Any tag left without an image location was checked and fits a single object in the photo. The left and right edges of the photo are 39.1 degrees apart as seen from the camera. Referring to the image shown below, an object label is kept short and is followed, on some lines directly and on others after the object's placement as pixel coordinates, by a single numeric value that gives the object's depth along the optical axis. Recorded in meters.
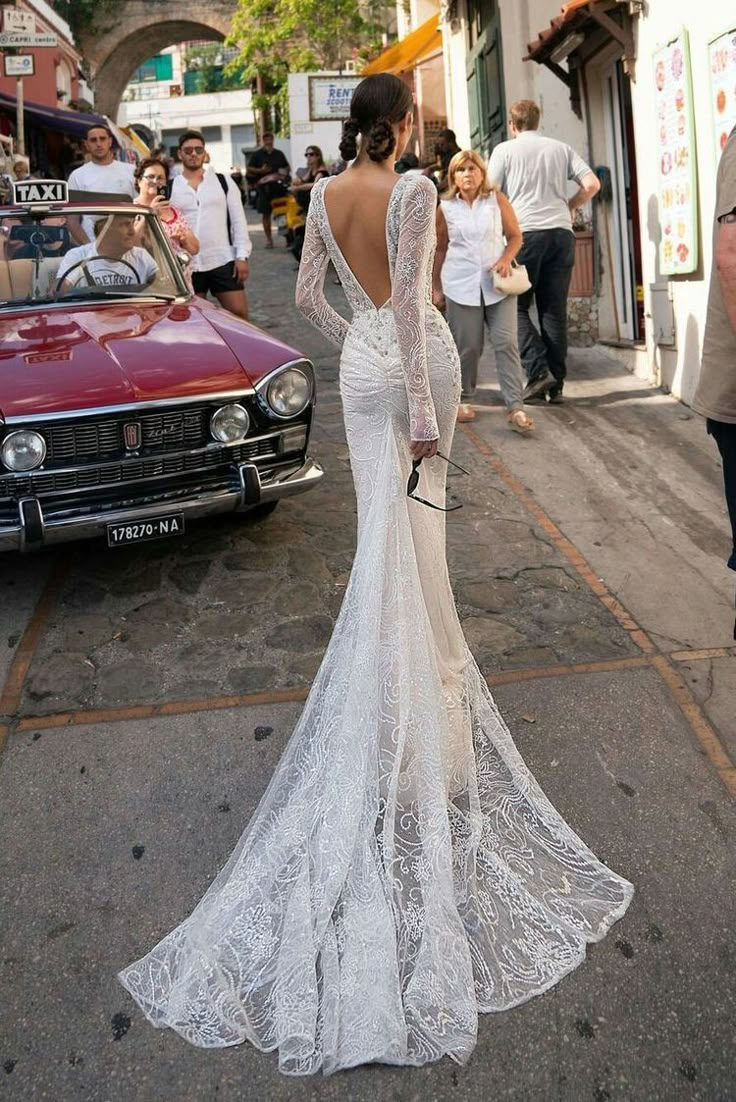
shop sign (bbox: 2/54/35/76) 11.48
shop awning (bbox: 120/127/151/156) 30.23
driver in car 5.71
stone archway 35.16
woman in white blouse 6.79
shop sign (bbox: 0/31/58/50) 10.48
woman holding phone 7.64
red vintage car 4.35
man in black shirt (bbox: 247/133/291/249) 19.72
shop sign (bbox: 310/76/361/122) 22.39
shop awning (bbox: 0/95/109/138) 19.94
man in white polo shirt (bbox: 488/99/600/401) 7.50
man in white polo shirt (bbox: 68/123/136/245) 8.83
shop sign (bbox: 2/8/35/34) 10.93
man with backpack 7.94
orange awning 18.64
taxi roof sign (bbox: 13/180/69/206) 5.96
